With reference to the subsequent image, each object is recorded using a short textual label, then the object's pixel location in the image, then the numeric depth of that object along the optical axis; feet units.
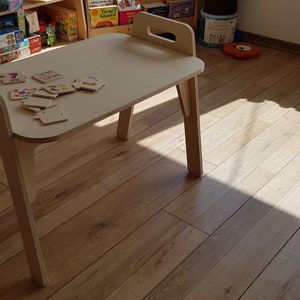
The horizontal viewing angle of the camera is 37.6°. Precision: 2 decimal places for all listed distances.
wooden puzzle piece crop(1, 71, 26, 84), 4.15
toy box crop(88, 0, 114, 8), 8.68
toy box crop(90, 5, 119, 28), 8.69
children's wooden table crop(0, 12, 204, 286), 3.50
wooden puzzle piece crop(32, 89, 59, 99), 3.88
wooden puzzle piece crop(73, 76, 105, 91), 4.03
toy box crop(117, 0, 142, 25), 8.93
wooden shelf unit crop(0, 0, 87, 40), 8.08
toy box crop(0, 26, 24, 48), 7.72
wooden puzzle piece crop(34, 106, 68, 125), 3.50
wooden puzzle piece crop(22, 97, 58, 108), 3.72
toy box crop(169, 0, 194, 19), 9.46
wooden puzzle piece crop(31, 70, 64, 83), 4.18
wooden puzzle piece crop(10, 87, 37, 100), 3.88
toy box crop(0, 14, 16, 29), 7.92
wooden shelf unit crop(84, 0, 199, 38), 8.67
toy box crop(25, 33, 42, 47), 8.19
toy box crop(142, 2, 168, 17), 9.26
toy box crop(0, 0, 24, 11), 7.54
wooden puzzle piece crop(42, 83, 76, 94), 3.96
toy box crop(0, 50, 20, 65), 7.83
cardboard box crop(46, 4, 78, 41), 8.67
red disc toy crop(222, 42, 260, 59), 9.20
